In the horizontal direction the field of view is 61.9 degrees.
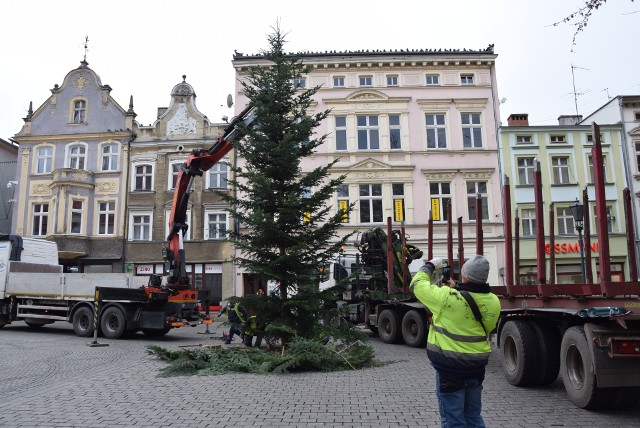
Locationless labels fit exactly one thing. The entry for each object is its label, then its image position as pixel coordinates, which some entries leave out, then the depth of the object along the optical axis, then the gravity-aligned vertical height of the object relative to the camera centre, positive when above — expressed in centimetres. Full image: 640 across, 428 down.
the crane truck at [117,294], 1625 -36
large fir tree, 1152 +164
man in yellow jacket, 435 -49
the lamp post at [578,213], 1431 +175
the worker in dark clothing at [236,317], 1207 -89
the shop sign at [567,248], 2827 +152
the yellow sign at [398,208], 2911 +387
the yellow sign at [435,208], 2919 +384
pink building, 2938 +828
